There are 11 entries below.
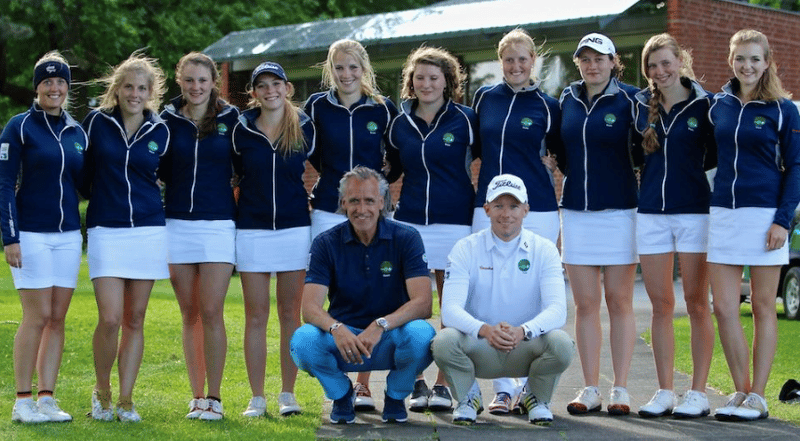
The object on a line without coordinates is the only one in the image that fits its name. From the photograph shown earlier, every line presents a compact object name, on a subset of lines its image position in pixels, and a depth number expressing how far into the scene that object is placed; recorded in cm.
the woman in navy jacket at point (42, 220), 701
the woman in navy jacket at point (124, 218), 706
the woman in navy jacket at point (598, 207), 735
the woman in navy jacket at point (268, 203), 734
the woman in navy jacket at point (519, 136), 745
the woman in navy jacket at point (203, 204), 727
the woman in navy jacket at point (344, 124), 750
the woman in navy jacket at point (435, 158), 750
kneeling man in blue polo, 700
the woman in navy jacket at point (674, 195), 719
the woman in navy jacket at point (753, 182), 699
